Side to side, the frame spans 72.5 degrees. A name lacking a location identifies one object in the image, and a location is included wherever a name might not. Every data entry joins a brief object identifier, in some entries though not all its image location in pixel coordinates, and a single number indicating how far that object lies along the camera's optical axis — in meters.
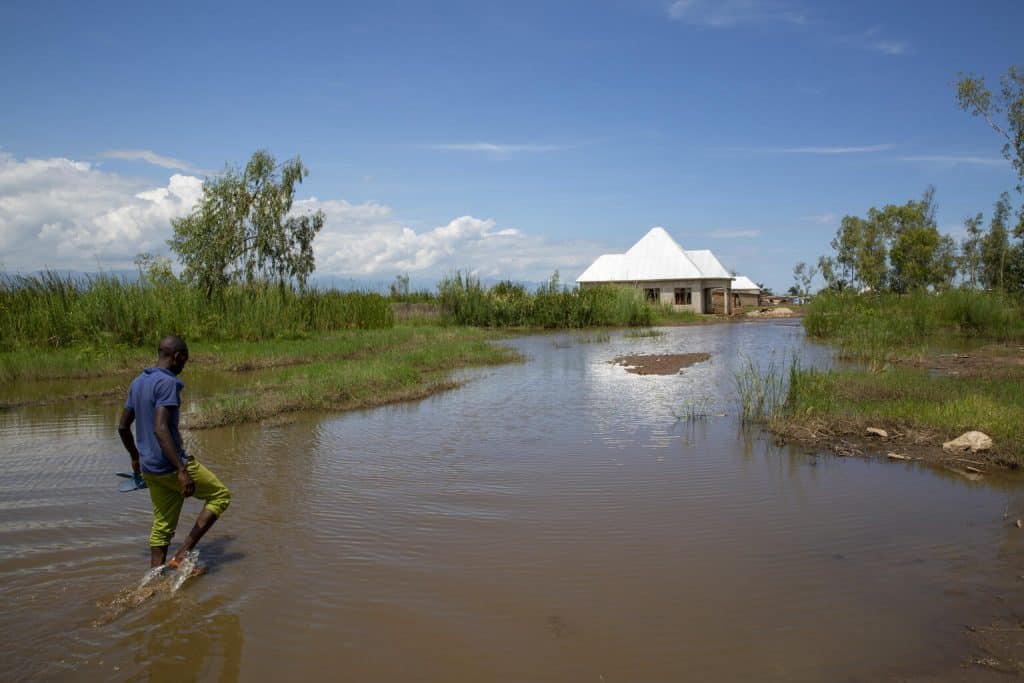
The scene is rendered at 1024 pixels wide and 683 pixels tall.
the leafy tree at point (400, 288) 32.38
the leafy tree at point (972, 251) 39.66
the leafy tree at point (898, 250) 41.62
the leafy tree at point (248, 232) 22.52
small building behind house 49.76
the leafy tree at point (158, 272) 19.68
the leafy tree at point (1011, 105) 17.34
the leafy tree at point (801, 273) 59.50
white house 40.38
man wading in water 4.24
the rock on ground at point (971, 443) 6.84
